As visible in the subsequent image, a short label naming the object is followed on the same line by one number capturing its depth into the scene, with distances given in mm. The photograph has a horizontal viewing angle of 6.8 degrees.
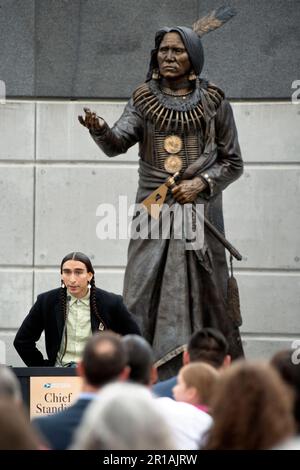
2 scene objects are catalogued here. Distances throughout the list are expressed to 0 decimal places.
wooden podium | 15649
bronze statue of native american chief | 17556
